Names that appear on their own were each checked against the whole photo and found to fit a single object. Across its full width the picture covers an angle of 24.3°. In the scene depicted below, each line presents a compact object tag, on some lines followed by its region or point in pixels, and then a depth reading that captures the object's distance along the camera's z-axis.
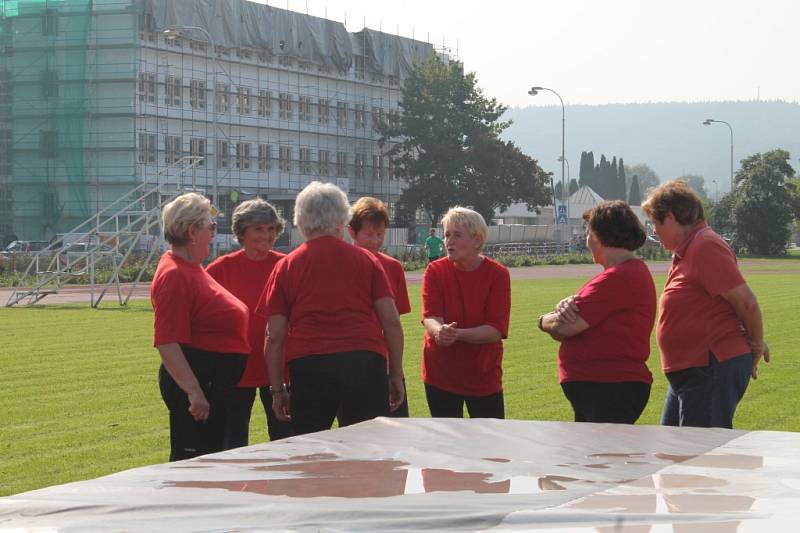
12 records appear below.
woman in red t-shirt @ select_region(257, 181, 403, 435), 8.95
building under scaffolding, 89.85
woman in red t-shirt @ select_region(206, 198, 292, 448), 10.11
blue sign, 94.07
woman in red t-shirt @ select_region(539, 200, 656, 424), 9.30
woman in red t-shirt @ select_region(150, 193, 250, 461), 8.65
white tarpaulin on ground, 4.44
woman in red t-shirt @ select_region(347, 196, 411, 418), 10.49
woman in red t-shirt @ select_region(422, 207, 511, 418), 10.23
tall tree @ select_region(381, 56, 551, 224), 131.09
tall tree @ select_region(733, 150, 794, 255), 131.09
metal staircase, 43.17
